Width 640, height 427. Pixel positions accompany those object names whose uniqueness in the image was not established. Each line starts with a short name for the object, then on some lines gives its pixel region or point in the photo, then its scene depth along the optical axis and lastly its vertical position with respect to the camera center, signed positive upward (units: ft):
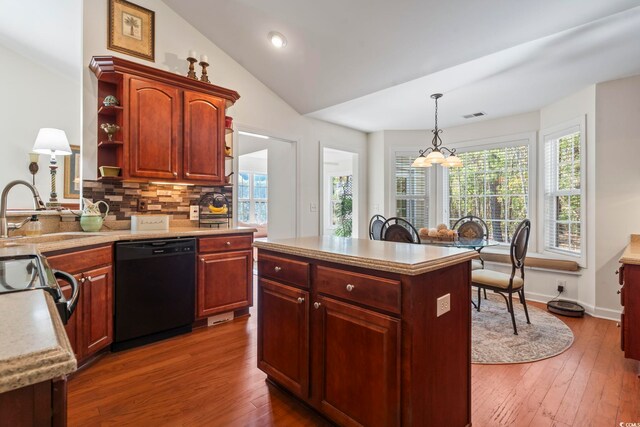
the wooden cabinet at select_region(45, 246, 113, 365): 7.03 -2.11
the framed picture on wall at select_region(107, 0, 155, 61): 9.89 +5.88
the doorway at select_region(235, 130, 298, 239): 14.88 +1.25
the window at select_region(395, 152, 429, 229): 17.75 +1.19
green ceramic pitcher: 8.89 -0.20
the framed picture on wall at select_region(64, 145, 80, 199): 13.09 +1.46
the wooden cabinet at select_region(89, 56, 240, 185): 9.21 +2.79
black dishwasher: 8.37 -2.23
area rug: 8.20 -3.68
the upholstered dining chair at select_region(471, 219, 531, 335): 9.58 -2.06
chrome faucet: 6.70 -0.05
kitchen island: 4.35 -1.88
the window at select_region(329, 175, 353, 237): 23.84 +0.59
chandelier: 11.58 +1.94
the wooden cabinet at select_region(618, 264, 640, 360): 7.04 -2.22
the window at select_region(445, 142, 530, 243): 14.76 +1.22
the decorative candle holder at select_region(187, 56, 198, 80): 10.68 +4.86
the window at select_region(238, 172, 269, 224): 26.03 +1.12
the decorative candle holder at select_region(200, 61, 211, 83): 10.83 +4.78
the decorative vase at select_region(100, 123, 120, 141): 9.18 +2.41
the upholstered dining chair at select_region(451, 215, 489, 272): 12.74 -0.78
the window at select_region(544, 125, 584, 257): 12.19 +0.85
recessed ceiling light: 10.74 +5.97
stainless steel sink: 6.50 -0.65
